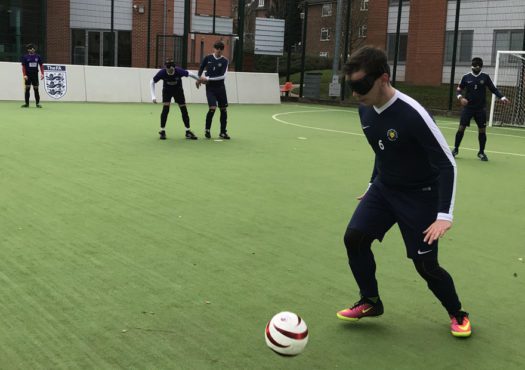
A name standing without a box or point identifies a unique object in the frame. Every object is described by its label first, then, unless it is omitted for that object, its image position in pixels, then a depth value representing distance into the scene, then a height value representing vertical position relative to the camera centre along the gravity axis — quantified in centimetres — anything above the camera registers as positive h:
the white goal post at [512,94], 2145 -23
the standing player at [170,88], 1361 -32
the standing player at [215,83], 1405 -19
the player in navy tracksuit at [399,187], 378 -60
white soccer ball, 355 -131
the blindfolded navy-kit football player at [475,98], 1270 -24
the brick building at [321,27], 4987 +374
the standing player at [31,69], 1983 -11
